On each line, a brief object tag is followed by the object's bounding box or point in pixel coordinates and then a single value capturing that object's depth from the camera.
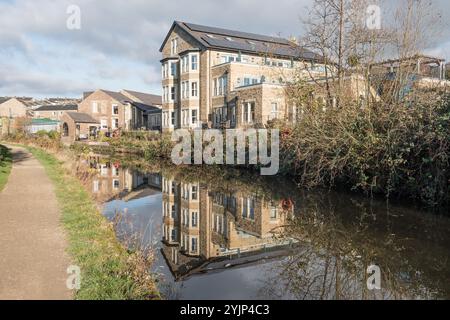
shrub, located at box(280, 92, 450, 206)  11.84
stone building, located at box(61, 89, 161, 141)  55.53
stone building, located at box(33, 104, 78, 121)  78.14
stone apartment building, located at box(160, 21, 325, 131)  29.40
